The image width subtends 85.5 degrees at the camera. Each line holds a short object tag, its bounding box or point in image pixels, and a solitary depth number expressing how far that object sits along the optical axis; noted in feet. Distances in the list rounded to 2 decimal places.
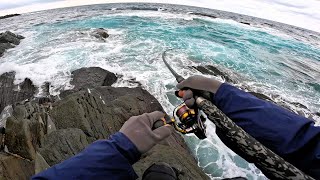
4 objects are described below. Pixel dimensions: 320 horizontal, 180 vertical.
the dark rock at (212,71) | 29.33
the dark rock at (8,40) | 43.26
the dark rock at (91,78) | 23.99
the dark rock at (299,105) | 25.38
